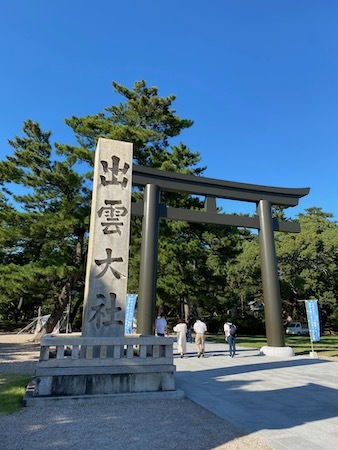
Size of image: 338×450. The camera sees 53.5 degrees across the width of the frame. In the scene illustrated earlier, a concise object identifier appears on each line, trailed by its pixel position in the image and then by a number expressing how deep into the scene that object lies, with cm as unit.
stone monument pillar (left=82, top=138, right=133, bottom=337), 676
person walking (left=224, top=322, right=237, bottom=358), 1165
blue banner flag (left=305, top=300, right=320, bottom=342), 1305
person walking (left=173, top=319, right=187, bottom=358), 1166
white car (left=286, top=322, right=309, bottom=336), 3167
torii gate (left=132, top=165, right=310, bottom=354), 1140
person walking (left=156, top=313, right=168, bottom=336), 1226
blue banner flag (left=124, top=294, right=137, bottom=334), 1488
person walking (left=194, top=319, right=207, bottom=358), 1127
